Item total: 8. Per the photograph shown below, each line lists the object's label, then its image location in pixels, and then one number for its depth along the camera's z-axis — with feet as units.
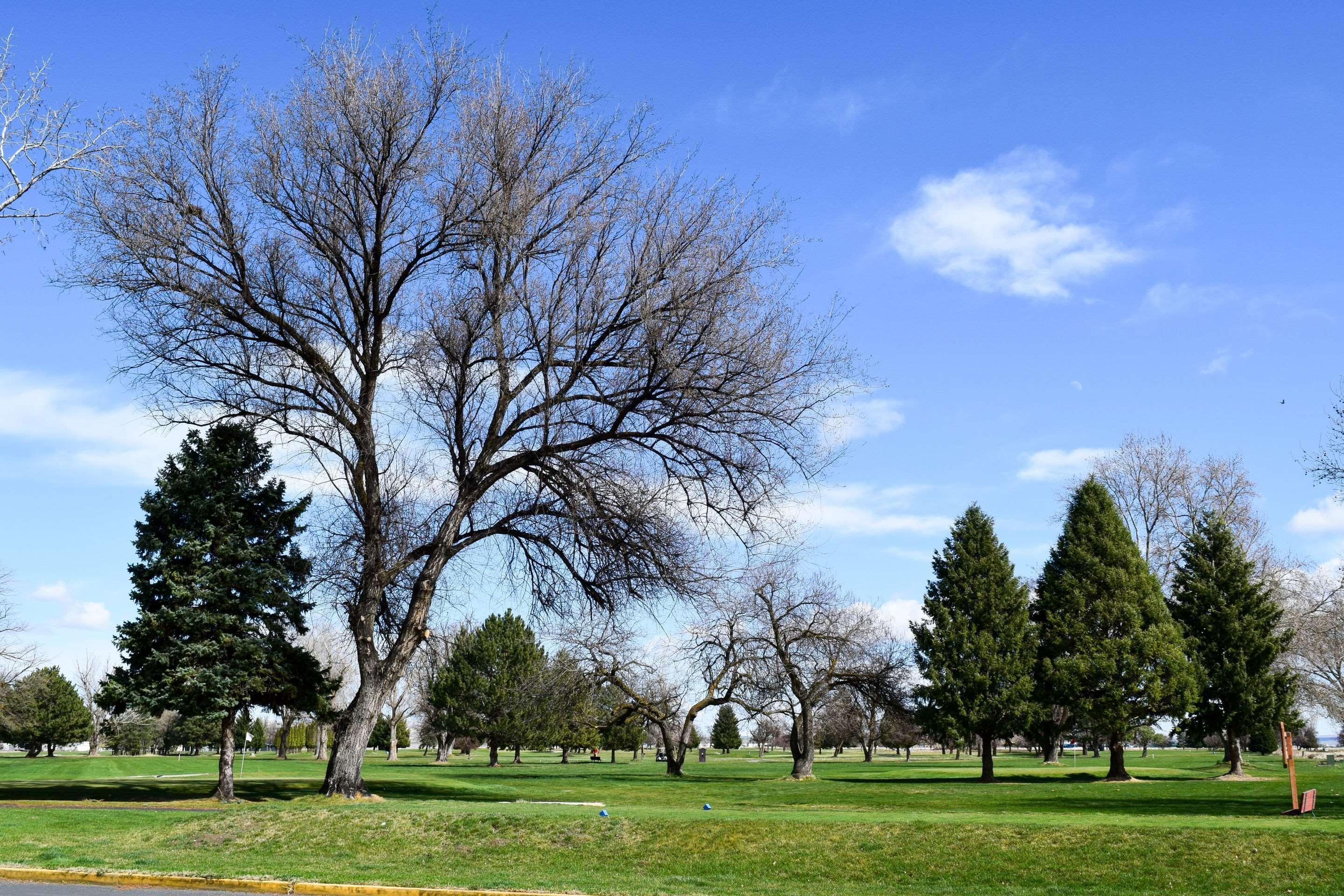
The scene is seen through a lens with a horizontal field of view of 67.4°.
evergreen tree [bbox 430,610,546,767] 217.56
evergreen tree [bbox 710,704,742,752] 306.76
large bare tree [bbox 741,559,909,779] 134.82
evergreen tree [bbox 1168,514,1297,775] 128.98
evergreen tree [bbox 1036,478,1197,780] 125.80
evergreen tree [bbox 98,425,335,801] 81.56
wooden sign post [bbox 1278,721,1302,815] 63.16
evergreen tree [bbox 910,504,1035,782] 135.64
